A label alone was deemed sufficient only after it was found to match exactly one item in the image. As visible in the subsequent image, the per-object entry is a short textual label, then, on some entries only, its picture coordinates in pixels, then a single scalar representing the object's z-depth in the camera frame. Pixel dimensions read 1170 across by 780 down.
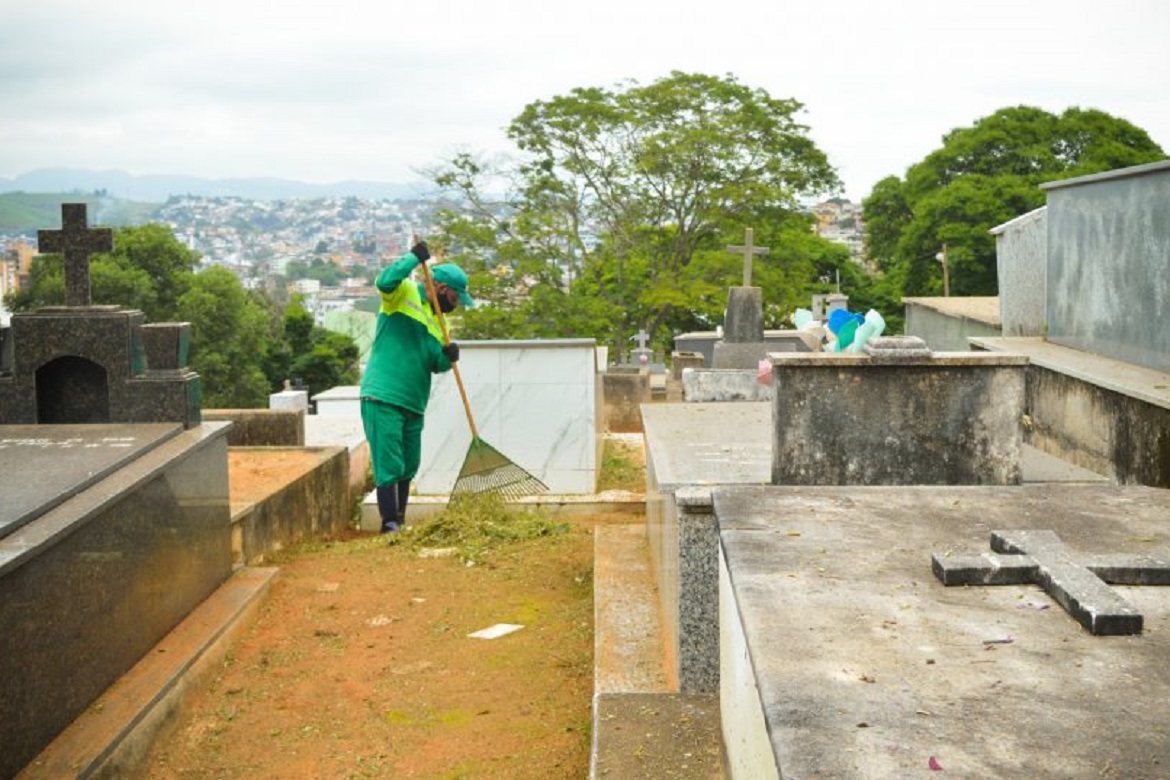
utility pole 35.88
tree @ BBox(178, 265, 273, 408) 39.38
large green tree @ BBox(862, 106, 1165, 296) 38.66
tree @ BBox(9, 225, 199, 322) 37.50
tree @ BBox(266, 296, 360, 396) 43.47
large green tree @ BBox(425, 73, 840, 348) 28.95
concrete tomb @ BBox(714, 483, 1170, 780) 2.06
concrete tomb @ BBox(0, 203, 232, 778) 4.52
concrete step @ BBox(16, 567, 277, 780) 4.39
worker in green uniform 9.12
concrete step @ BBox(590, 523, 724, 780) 3.79
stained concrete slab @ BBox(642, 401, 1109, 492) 5.09
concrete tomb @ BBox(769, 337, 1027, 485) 4.88
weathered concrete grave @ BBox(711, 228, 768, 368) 10.73
